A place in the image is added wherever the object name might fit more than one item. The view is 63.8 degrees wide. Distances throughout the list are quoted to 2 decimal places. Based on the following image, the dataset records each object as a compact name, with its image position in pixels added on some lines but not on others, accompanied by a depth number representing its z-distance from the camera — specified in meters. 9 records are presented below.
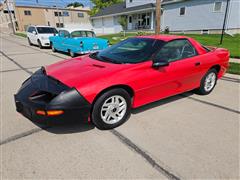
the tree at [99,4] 49.47
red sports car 2.72
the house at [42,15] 49.66
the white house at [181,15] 18.48
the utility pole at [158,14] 10.77
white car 13.62
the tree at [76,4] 98.50
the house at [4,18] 57.12
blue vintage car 9.08
